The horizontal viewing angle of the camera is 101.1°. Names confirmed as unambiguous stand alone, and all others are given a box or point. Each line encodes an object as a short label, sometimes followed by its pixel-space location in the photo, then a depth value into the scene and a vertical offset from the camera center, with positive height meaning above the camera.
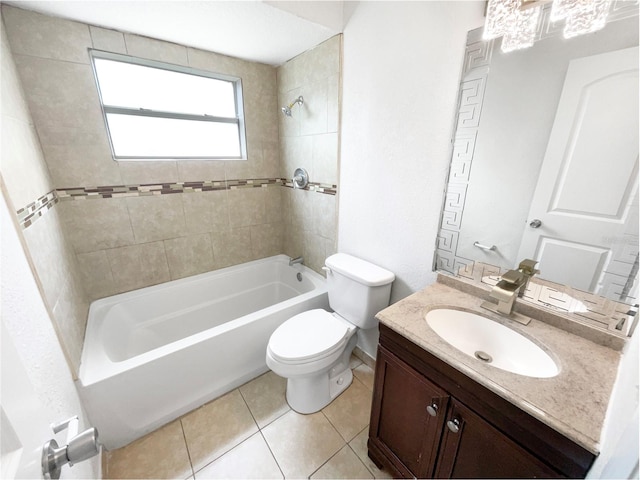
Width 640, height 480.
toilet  1.35 -0.95
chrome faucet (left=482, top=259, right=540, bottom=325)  0.97 -0.46
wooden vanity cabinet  0.66 -0.79
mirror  0.79 +0.01
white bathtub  1.29 -1.11
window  1.68 +0.30
